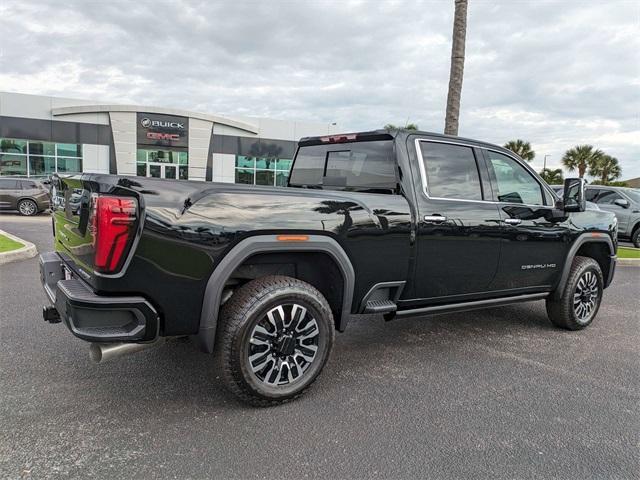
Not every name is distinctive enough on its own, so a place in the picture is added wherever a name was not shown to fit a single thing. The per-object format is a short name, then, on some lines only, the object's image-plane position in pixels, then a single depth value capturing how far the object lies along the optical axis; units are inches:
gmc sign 1178.6
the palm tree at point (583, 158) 1571.1
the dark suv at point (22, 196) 653.9
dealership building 1072.2
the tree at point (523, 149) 1553.9
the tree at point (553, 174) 1628.9
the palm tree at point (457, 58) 387.9
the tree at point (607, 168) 1557.6
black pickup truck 105.0
